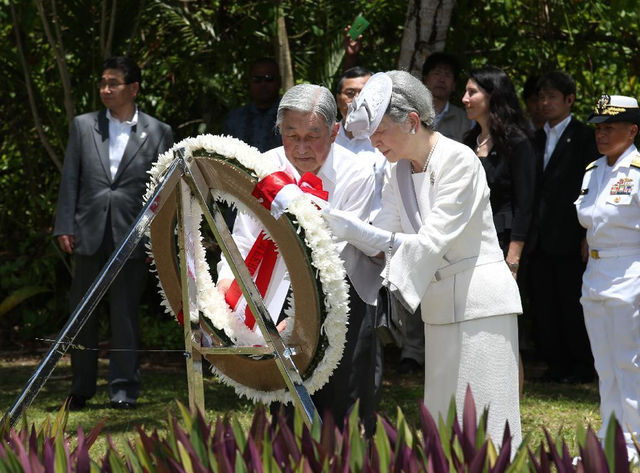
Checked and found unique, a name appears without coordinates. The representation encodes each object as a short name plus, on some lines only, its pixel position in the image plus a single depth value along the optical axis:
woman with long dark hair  12.32
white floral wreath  7.29
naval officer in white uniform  10.91
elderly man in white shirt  8.10
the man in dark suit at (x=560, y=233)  14.98
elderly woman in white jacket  7.51
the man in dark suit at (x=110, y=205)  13.56
